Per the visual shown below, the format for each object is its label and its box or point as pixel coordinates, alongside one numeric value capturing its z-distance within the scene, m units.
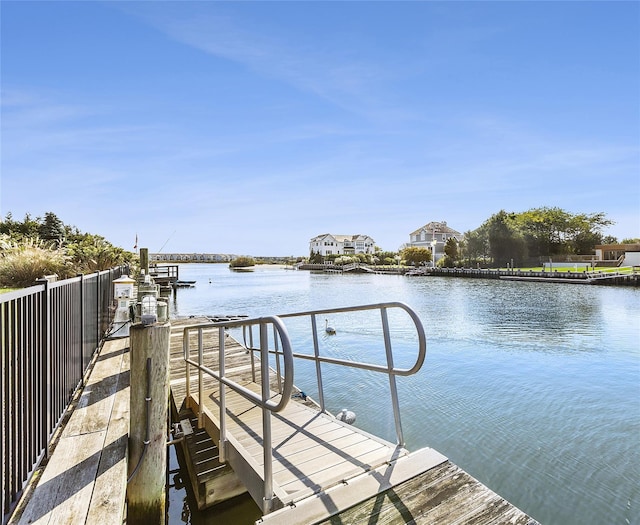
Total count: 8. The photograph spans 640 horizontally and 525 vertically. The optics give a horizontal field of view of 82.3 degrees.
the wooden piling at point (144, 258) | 9.09
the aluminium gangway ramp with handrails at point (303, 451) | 2.24
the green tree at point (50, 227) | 25.31
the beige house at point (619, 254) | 49.28
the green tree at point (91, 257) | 12.20
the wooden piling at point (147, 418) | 2.89
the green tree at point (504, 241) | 56.25
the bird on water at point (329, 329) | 14.40
